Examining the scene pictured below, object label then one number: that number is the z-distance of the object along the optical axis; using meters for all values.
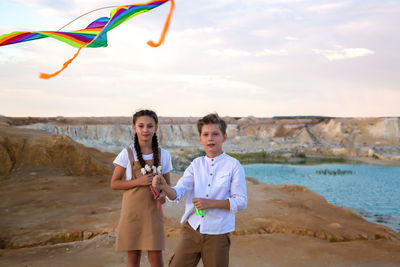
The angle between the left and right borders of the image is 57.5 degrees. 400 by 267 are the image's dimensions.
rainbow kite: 3.65
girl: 3.03
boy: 2.50
